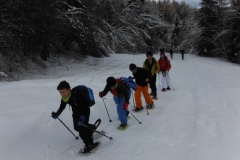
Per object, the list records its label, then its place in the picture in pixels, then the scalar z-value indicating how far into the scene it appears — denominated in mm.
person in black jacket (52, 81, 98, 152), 5426
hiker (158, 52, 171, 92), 11320
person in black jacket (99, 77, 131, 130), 6781
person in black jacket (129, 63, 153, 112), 8328
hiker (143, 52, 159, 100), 9827
